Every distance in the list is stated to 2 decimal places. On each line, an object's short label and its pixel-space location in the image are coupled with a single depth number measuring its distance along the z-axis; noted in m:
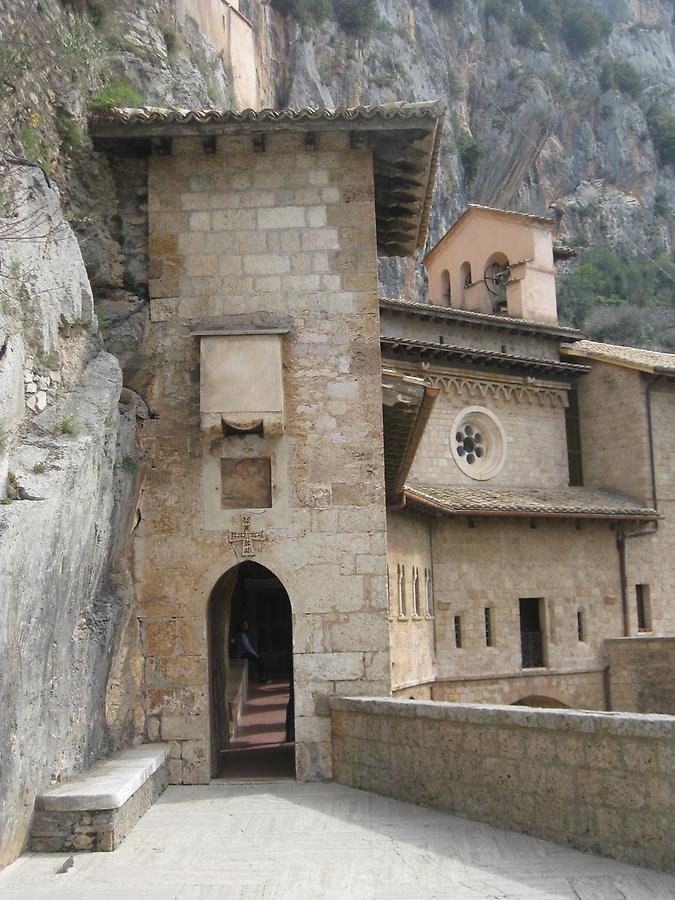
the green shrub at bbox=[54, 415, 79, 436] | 7.91
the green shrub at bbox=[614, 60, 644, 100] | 66.31
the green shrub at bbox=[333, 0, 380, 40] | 47.31
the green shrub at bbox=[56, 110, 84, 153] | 10.00
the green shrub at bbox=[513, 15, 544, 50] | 62.44
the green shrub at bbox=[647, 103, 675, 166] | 65.56
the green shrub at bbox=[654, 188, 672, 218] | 63.62
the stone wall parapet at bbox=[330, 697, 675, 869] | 6.58
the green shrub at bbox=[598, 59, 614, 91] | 64.88
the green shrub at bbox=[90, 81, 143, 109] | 10.59
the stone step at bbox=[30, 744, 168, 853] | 7.16
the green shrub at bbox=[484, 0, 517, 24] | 61.41
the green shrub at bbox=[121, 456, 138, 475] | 9.92
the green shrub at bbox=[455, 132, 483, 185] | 51.97
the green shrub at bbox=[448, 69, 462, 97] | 54.19
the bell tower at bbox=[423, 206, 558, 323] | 30.36
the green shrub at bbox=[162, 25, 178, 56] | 13.07
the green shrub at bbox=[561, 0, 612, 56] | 67.31
